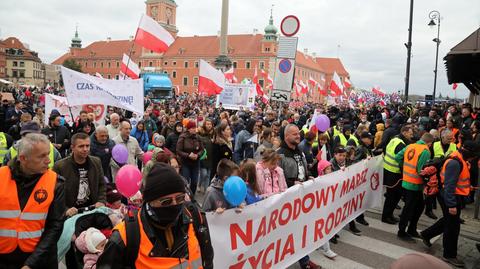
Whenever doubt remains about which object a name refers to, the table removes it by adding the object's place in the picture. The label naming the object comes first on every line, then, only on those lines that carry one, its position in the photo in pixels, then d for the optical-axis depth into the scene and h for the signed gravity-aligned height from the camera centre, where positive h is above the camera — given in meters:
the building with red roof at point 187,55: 88.19 +12.84
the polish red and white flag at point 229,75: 21.78 +1.79
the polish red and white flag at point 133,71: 14.91 +1.26
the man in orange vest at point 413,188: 5.90 -1.26
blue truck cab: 39.41 +1.80
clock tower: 97.25 +24.87
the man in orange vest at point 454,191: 5.02 -1.10
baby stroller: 3.04 -1.07
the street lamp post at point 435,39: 18.34 +4.53
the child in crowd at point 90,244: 2.66 -1.09
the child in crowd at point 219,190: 3.89 -0.94
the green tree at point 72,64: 102.34 +10.03
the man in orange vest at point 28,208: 2.66 -0.82
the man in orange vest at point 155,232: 2.02 -0.75
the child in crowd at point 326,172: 5.18 -0.98
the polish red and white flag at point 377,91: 35.94 +1.88
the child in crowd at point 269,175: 4.49 -0.87
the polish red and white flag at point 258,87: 25.63 +1.37
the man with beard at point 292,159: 4.98 -0.74
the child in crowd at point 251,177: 4.20 -0.83
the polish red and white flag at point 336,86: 21.03 +1.32
